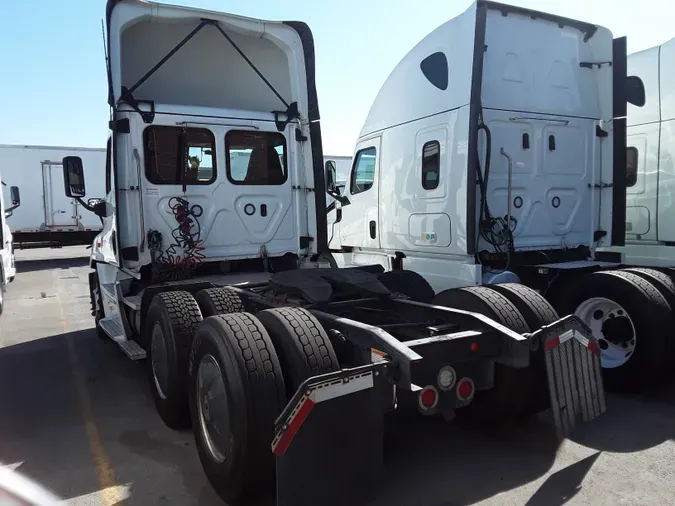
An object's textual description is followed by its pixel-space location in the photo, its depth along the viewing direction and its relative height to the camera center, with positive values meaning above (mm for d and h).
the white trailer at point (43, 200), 16672 +702
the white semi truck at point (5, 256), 9898 -694
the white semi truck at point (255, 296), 2799 -687
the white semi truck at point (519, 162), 5391 +574
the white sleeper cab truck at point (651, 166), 6461 +551
